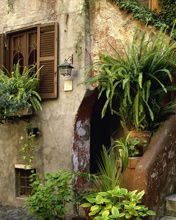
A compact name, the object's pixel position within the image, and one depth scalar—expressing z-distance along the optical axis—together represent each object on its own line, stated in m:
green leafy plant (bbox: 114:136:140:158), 6.53
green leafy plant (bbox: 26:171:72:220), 6.70
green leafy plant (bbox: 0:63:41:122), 7.91
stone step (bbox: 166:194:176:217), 6.37
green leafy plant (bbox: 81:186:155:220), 5.82
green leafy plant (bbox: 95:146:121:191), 6.35
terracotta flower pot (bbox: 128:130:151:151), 6.69
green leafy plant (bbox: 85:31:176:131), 6.66
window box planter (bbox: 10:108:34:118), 8.35
